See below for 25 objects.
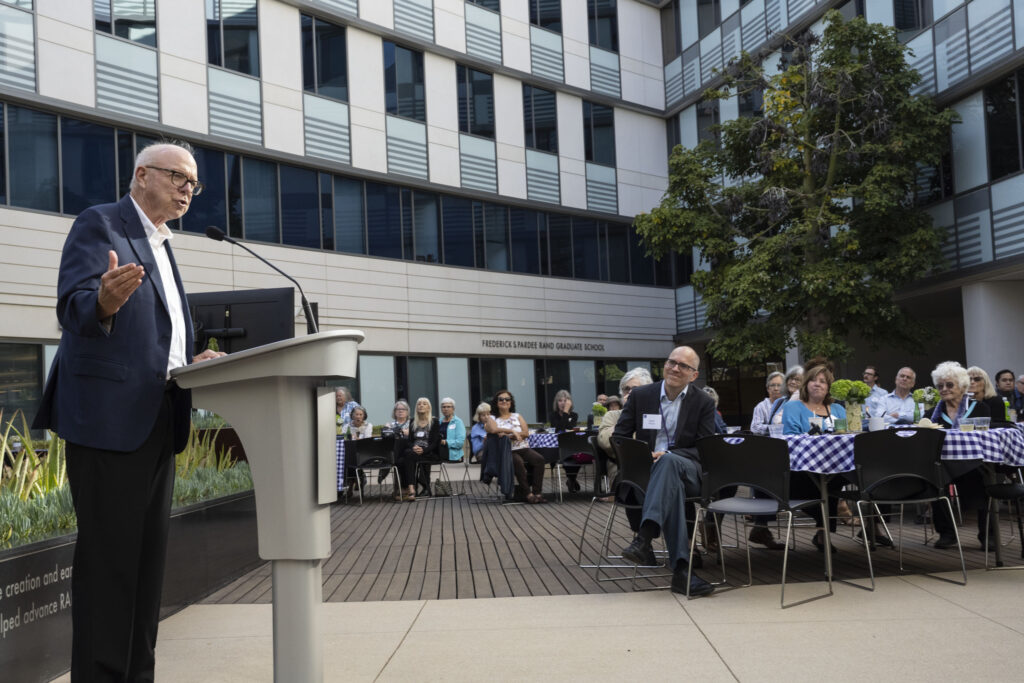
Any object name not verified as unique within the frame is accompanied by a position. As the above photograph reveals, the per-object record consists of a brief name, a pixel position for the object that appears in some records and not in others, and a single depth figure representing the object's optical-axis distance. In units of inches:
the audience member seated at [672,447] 225.6
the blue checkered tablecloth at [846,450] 236.8
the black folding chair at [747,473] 220.1
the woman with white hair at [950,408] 284.2
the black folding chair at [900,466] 228.8
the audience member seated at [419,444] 527.2
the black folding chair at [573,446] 489.7
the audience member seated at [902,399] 403.9
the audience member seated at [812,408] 291.4
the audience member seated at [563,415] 564.4
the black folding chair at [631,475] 248.7
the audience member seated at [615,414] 358.6
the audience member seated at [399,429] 534.9
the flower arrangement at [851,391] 287.7
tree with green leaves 636.7
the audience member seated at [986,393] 328.2
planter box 146.0
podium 75.0
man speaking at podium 92.6
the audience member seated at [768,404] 397.3
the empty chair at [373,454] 520.1
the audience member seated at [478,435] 532.4
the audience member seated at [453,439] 534.8
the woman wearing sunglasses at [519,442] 484.1
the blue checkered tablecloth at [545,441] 493.7
